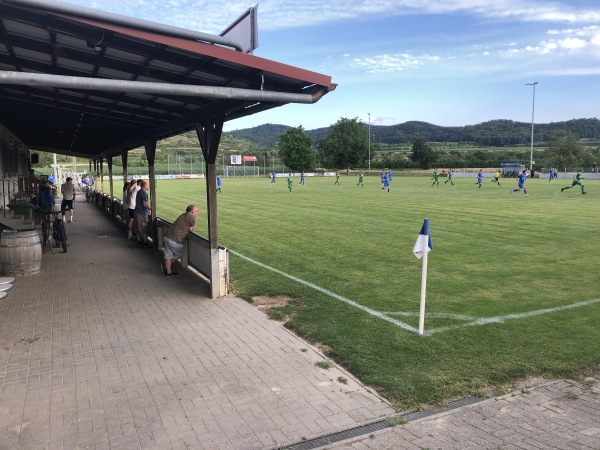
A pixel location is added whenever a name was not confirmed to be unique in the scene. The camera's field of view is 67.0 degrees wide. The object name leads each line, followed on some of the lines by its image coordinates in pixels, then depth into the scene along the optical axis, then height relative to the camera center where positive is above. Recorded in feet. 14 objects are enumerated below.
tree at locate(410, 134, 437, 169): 335.47 +11.15
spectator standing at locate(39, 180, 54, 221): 42.63 -2.75
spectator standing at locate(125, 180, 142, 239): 43.42 -3.07
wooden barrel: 29.04 -5.25
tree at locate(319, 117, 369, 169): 362.74 +20.33
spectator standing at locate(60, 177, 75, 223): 51.51 -2.65
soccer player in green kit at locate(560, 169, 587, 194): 101.04 -2.50
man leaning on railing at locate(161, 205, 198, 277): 28.78 -4.30
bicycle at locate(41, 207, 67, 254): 38.30 -5.40
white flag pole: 18.51 -5.19
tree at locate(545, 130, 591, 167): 299.79 +13.13
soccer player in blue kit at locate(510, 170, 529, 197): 97.30 -2.40
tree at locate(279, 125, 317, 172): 365.61 +15.01
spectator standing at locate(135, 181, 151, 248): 39.73 -4.08
